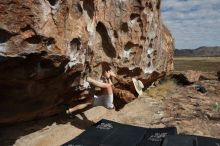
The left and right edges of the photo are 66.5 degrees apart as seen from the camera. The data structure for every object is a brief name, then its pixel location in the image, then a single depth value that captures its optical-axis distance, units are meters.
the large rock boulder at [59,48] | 2.38
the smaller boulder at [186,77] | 7.50
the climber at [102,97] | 3.58
